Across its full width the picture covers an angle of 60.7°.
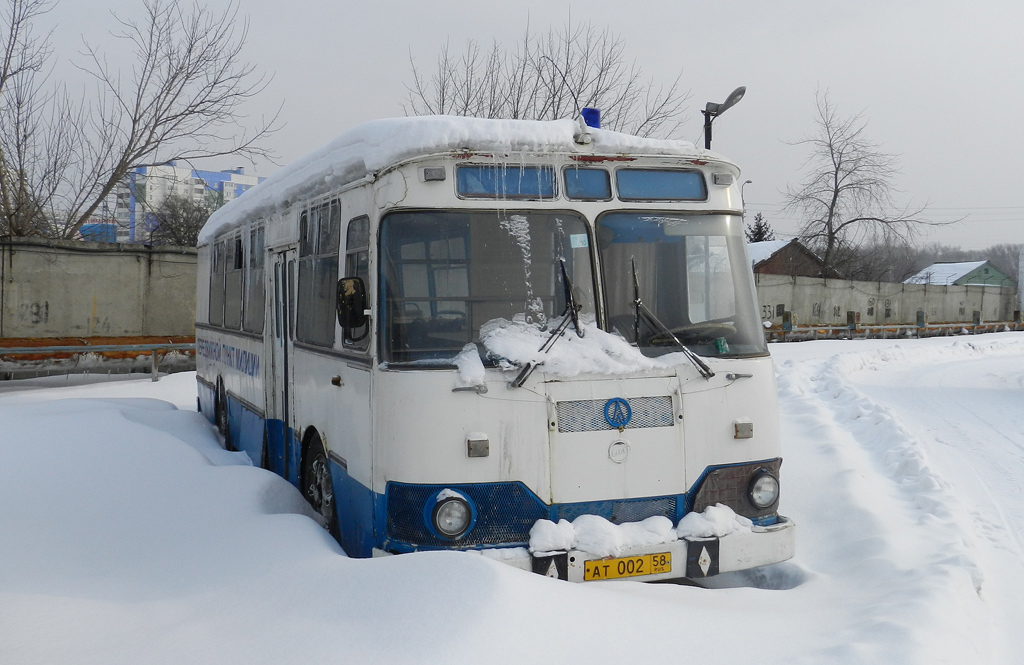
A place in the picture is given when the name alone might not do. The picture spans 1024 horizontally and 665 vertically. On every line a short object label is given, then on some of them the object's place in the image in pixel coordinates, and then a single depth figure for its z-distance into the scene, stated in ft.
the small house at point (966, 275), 297.12
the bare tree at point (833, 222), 174.91
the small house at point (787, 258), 193.36
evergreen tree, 216.95
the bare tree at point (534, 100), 67.26
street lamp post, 48.97
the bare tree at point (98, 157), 69.67
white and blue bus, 15.20
